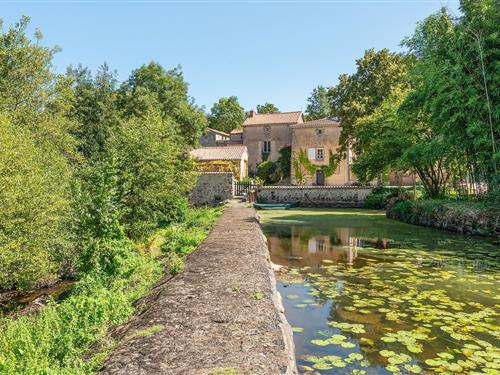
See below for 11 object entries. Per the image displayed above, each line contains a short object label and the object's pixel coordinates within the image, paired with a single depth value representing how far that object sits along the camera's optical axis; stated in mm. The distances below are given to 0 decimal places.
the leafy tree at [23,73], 20594
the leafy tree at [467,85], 14938
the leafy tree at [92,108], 26766
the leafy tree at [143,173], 13430
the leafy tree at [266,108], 77938
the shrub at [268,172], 45938
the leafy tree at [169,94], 30109
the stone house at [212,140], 57000
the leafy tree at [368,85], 32406
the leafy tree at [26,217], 9188
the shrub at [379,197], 29859
